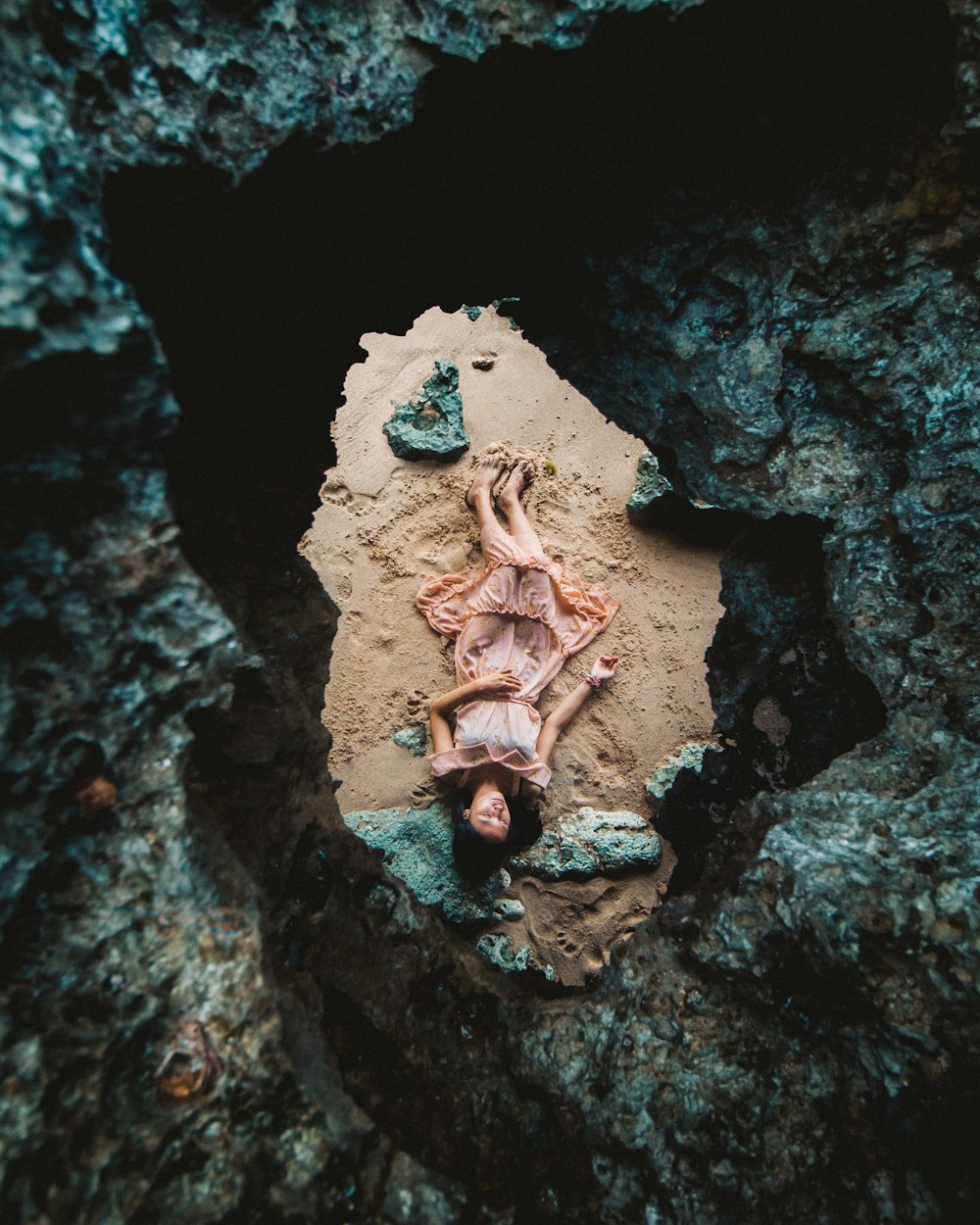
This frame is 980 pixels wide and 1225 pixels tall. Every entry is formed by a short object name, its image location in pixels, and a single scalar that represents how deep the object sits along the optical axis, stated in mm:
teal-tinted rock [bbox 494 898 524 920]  3804
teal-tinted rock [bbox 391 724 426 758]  4332
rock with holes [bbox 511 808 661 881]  3855
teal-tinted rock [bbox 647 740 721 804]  4008
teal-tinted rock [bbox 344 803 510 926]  3773
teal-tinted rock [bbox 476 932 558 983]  3592
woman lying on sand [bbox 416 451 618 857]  4117
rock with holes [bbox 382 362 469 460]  4766
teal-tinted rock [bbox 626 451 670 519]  4582
